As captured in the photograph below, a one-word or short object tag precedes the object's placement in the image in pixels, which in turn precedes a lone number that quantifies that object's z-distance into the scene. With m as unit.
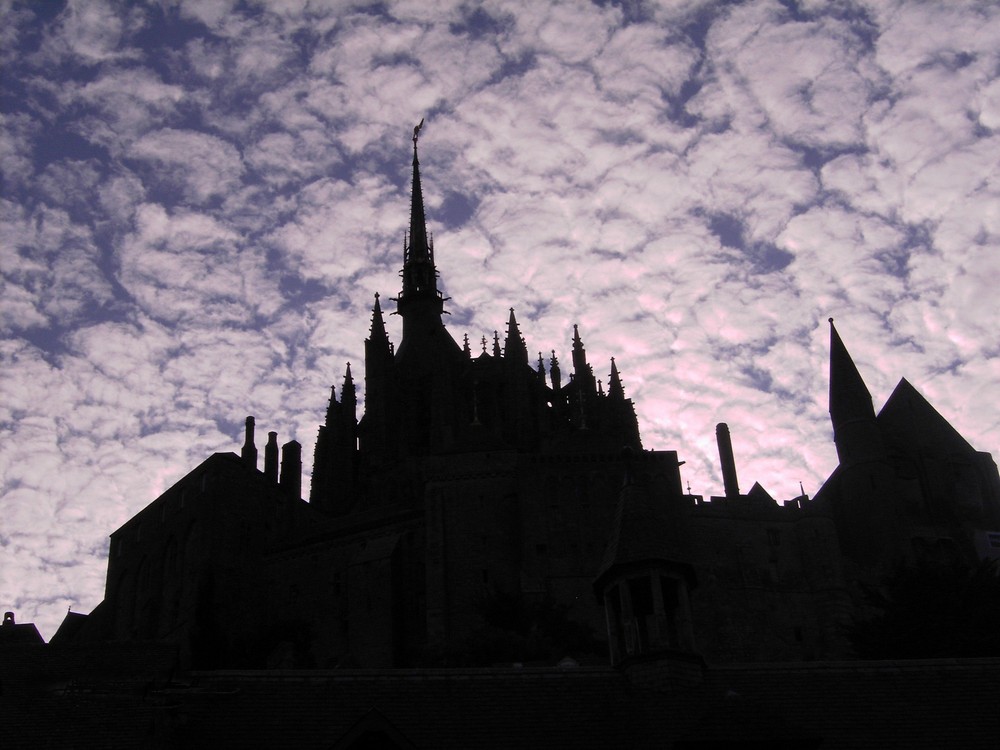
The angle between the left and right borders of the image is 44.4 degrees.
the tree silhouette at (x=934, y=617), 46.00
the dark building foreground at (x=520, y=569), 26.77
